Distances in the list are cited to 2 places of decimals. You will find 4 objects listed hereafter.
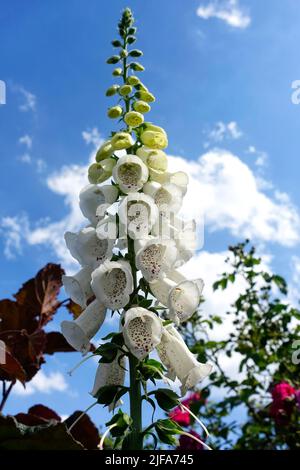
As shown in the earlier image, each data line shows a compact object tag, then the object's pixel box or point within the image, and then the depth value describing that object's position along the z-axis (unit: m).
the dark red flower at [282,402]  0.91
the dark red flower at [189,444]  0.90
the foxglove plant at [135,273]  0.39
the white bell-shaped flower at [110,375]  0.43
